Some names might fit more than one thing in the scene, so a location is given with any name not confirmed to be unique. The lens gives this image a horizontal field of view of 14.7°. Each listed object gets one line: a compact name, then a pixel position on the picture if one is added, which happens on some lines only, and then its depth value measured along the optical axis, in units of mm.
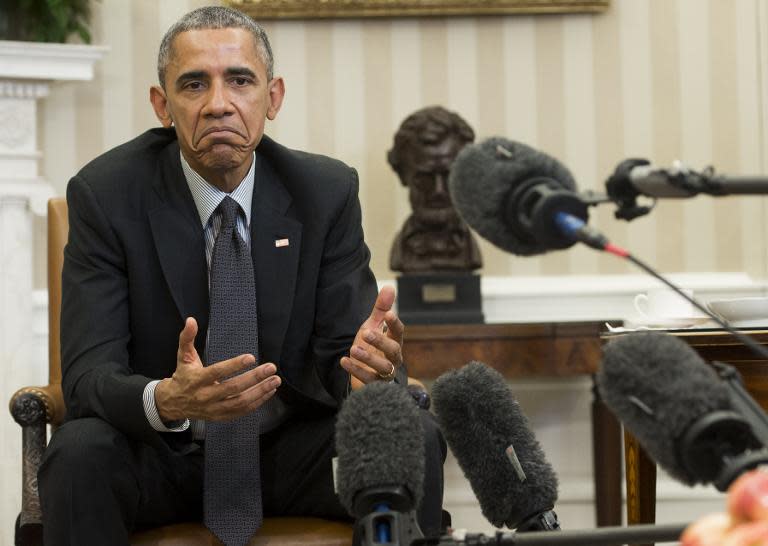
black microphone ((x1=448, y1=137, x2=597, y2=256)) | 2994
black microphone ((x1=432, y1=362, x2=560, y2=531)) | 3656
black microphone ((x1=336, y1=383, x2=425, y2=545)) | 3413
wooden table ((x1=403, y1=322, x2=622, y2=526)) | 4858
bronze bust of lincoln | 4984
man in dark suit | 4024
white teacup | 4205
